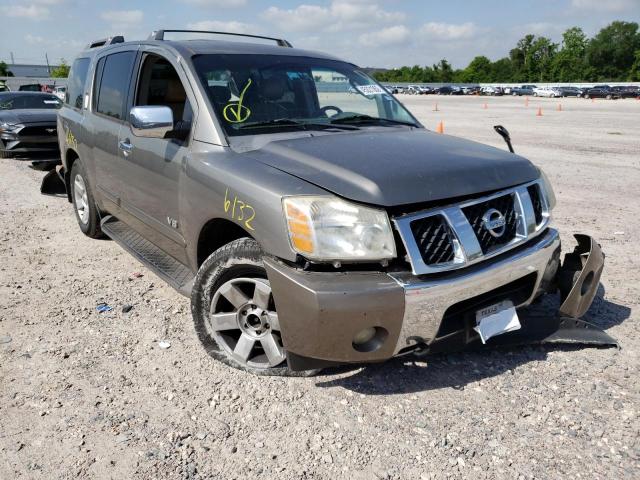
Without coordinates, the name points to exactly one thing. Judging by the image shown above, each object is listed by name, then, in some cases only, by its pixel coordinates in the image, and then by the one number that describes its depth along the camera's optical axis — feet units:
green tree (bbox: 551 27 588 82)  334.03
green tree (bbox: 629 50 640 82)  310.04
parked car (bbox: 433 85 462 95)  258.98
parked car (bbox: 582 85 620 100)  183.83
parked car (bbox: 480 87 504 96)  241.02
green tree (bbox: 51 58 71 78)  299.32
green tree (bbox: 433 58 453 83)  404.16
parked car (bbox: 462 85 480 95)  257.18
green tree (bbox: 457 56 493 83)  387.14
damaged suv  8.48
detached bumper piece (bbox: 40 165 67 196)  24.56
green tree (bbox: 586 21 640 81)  335.94
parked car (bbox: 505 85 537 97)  227.20
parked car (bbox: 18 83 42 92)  82.65
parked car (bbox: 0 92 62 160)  35.17
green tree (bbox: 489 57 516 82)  378.32
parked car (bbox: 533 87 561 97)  206.45
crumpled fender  10.99
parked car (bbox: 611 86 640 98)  182.37
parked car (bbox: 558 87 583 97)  198.29
